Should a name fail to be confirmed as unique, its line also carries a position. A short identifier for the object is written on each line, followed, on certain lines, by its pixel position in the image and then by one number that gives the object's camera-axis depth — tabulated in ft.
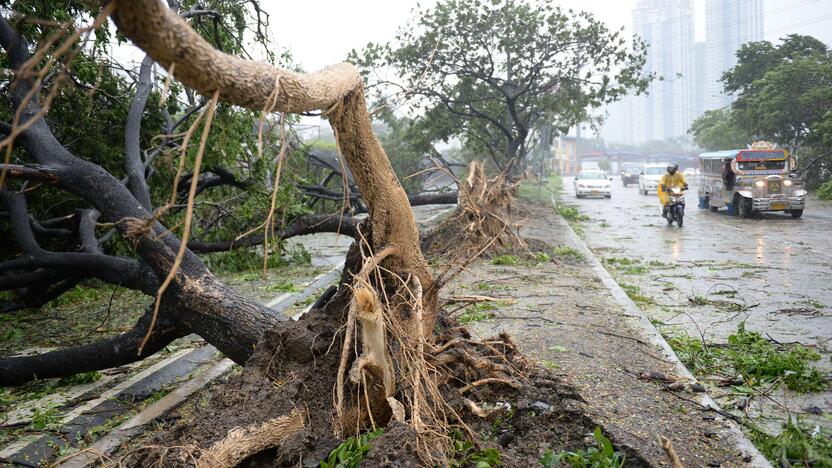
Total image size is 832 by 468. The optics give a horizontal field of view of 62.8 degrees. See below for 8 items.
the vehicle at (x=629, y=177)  171.08
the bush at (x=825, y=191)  87.07
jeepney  62.80
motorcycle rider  59.77
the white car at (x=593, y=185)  115.34
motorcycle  59.67
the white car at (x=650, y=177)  120.88
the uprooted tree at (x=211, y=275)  8.76
